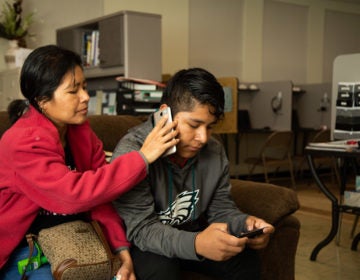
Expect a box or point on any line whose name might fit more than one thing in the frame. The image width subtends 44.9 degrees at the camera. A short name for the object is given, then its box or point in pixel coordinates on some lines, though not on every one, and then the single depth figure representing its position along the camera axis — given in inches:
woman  42.6
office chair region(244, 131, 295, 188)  191.5
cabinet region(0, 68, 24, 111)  155.9
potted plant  169.0
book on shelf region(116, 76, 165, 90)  130.4
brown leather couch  60.8
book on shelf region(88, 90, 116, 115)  150.6
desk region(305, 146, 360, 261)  98.9
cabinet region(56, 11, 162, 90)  137.6
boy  45.9
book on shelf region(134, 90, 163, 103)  129.8
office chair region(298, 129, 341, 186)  202.2
